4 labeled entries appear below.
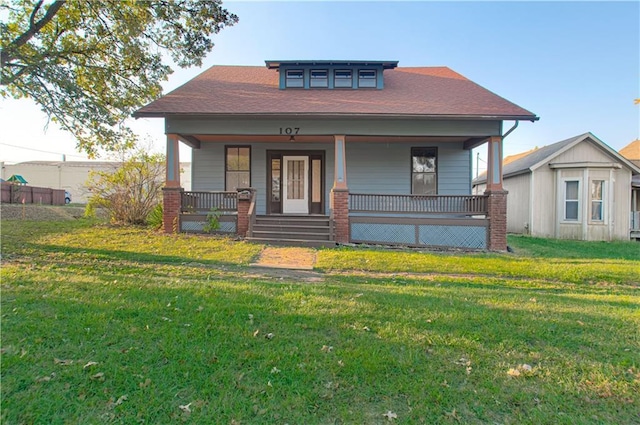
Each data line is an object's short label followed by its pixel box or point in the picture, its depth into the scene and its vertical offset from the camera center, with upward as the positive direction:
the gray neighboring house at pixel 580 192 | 13.72 +0.89
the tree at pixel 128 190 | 11.70 +0.68
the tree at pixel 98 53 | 8.73 +4.64
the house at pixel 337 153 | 10.10 +2.11
